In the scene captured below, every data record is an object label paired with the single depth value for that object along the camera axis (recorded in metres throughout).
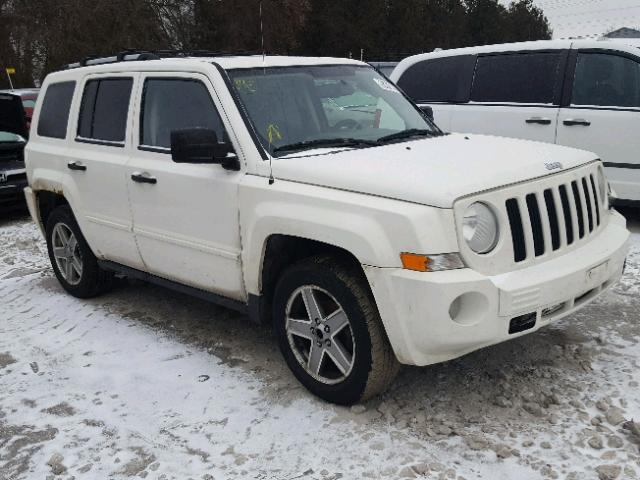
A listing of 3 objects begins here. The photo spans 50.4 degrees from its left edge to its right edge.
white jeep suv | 3.11
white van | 6.46
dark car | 9.01
